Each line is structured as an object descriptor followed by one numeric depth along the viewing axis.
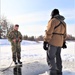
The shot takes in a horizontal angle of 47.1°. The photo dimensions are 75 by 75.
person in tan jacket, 1.86
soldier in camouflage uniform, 2.79
